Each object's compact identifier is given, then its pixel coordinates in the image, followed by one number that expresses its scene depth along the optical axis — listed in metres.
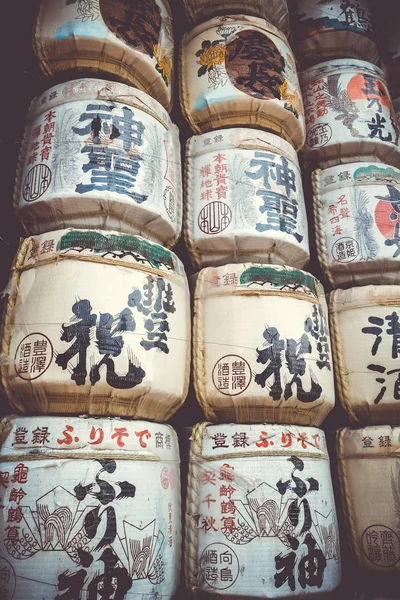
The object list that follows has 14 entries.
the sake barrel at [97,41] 1.67
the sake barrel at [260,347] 1.47
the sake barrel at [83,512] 1.13
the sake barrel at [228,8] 2.13
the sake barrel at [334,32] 2.37
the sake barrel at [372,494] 1.48
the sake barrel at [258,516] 1.29
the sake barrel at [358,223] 1.83
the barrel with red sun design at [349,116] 2.08
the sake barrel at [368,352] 1.64
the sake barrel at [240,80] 1.88
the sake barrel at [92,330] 1.28
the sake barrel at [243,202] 1.68
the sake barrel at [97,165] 1.49
